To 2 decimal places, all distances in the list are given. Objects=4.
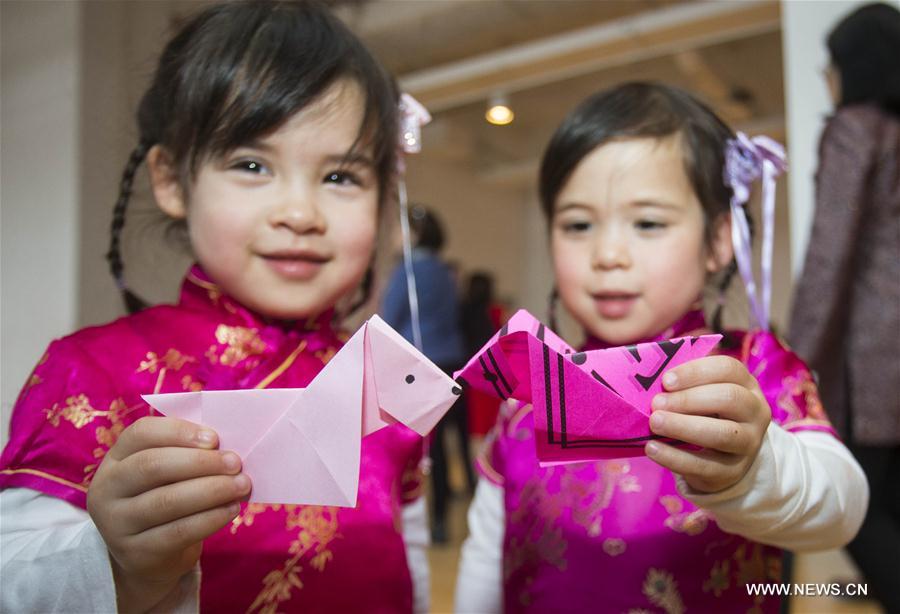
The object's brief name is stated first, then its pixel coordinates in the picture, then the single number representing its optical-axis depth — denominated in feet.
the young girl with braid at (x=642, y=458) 2.40
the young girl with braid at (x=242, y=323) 1.91
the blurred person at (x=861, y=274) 4.36
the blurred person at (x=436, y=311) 9.22
